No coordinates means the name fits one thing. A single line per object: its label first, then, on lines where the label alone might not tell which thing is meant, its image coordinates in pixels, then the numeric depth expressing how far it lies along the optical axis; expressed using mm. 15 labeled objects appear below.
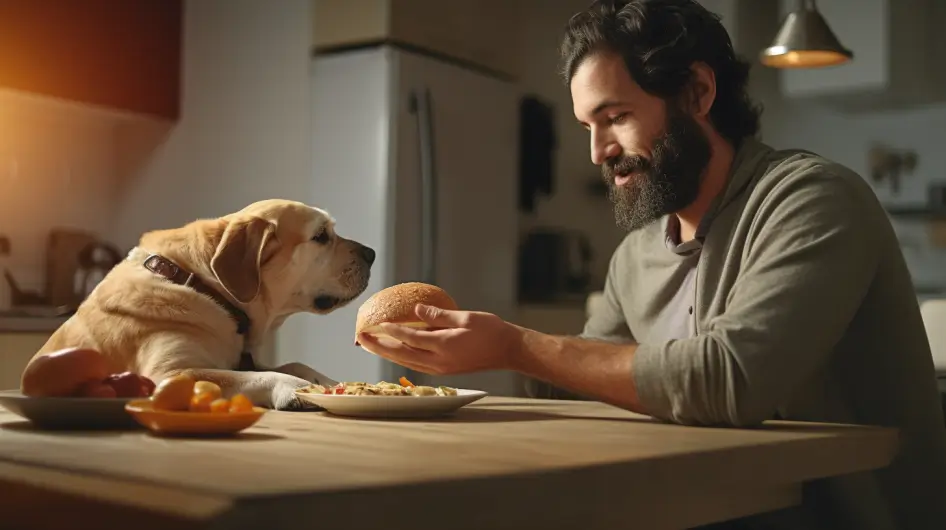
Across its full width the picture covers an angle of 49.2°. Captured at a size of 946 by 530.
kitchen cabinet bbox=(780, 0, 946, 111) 5074
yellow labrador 1662
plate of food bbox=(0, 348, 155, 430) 1165
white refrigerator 4023
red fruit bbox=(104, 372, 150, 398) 1246
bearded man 1350
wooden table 742
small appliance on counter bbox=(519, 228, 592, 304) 5391
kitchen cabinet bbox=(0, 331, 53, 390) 3537
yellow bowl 1083
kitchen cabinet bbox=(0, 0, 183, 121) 4059
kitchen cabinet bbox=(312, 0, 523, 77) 4078
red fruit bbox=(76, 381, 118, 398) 1213
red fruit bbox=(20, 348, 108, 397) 1203
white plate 1400
